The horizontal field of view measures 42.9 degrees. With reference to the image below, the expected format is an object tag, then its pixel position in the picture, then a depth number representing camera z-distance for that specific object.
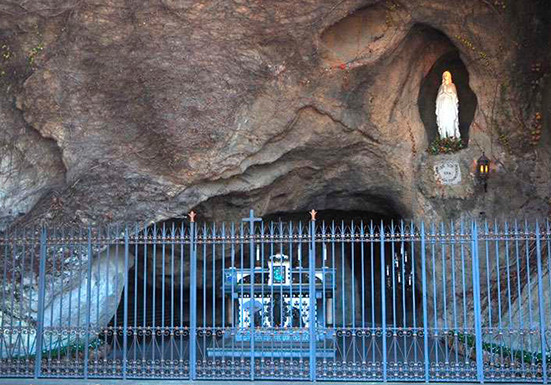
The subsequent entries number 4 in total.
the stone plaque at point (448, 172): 13.64
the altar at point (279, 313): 9.49
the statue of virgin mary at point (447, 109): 13.69
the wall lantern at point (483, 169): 12.87
